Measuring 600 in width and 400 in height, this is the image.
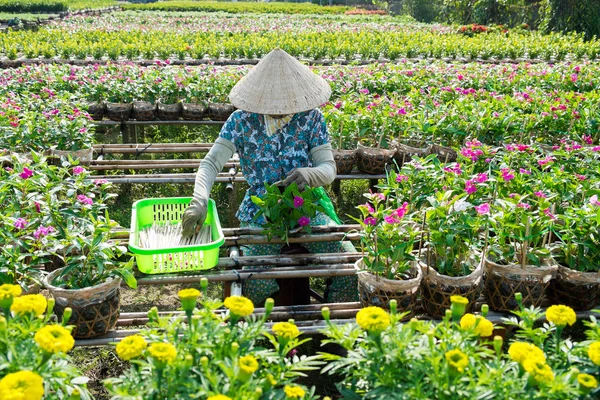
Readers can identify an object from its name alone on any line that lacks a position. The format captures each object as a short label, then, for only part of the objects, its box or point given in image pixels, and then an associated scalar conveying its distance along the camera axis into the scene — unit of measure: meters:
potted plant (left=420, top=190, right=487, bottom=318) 2.50
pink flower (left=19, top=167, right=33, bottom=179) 2.85
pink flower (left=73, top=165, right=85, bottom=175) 3.04
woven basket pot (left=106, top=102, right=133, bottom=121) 6.58
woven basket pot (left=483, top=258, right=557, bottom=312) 2.57
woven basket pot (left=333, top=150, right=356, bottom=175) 4.72
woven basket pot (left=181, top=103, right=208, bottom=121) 6.74
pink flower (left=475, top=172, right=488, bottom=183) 2.79
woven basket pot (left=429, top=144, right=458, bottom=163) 4.71
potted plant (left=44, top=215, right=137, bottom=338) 2.37
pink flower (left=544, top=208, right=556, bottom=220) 2.52
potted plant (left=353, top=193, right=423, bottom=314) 2.48
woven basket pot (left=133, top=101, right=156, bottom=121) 6.64
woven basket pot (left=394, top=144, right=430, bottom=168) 4.70
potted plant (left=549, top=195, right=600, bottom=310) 2.57
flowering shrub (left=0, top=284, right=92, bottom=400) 1.35
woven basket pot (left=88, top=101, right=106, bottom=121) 6.58
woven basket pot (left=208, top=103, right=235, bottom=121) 6.75
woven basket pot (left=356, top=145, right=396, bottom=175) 4.65
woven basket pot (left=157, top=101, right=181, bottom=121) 6.73
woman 3.14
